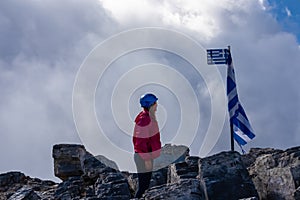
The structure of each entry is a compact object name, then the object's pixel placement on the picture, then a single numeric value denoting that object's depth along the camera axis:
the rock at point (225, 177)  12.50
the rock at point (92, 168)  17.59
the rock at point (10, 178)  19.78
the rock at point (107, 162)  18.84
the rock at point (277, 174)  12.28
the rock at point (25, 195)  15.96
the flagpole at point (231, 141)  19.64
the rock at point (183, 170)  14.10
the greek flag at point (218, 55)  21.03
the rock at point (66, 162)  20.20
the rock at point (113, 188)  14.26
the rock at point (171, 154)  17.61
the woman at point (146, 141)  13.69
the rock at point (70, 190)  15.66
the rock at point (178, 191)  11.95
